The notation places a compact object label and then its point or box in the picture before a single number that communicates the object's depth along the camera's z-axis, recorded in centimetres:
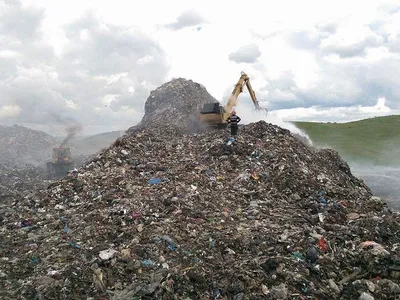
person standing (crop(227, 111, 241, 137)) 1484
